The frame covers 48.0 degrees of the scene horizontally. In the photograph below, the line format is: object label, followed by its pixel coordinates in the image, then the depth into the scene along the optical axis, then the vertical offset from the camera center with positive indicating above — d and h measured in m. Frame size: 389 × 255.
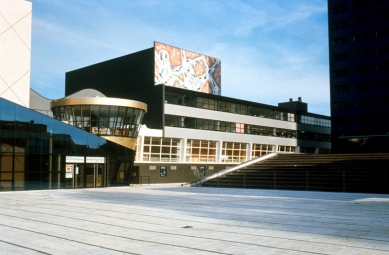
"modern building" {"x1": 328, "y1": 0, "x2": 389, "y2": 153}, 64.25 +13.02
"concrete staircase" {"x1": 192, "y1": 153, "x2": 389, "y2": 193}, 31.95 -1.25
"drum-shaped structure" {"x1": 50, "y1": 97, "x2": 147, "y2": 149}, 42.12 +4.29
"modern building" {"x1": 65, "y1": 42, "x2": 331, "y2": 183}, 55.28 +6.01
